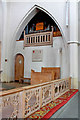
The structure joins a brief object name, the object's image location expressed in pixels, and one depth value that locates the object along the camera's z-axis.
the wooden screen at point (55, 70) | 7.74
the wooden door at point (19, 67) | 9.20
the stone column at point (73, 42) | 6.30
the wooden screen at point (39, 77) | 6.03
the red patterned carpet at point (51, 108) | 2.68
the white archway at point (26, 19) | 8.68
